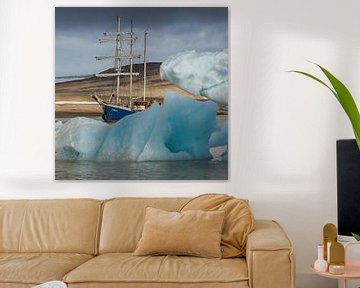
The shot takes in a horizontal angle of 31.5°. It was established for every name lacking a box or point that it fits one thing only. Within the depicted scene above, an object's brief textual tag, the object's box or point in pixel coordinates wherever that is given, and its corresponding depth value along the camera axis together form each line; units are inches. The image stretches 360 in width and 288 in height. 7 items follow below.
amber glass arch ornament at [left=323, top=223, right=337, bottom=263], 144.5
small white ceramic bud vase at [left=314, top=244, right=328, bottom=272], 141.1
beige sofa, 138.7
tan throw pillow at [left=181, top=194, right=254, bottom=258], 156.2
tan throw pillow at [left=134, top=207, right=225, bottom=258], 153.2
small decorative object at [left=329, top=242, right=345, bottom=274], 137.3
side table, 135.9
